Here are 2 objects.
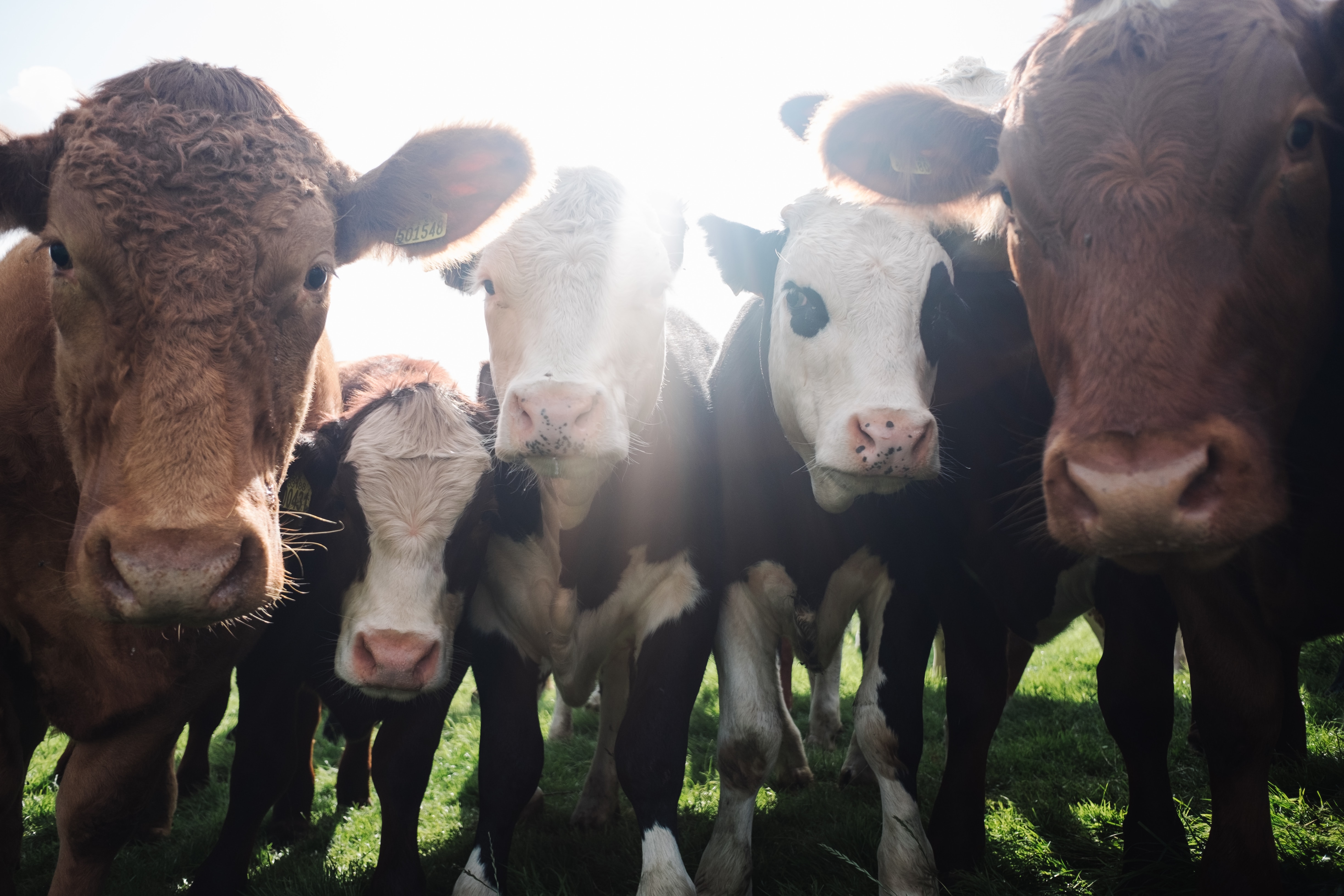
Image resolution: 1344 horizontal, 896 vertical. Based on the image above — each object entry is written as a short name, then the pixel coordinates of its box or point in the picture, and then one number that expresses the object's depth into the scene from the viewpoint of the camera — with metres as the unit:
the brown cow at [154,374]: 1.96
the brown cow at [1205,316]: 1.69
